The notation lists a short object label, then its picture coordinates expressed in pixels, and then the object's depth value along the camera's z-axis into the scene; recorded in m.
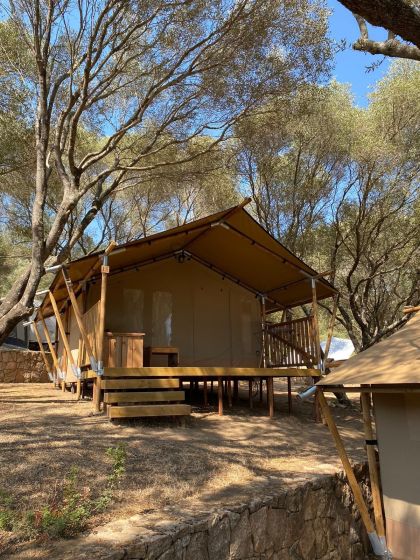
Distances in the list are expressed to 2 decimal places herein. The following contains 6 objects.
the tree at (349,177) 12.23
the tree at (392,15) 3.58
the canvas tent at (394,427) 4.29
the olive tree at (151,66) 8.13
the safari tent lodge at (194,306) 7.41
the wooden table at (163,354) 8.49
